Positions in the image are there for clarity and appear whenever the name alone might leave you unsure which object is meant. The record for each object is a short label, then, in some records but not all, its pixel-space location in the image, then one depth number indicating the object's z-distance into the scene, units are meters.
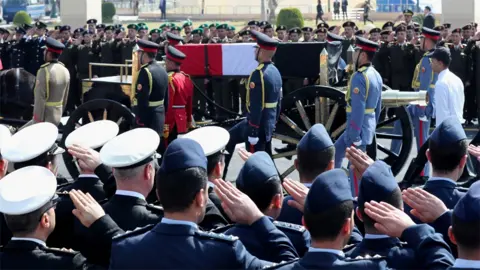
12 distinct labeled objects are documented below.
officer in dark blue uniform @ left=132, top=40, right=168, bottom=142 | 14.99
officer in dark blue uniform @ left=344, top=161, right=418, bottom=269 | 6.03
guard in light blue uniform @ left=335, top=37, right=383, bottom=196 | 13.99
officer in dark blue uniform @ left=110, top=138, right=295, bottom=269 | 5.82
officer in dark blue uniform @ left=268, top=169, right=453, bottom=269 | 5.63
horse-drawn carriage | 15.70
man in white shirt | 14.41
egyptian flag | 17.96
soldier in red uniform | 15.78
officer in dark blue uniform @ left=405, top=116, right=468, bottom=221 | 7.84
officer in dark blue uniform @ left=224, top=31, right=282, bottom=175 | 14.18
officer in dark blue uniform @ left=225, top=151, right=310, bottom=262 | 6.89
